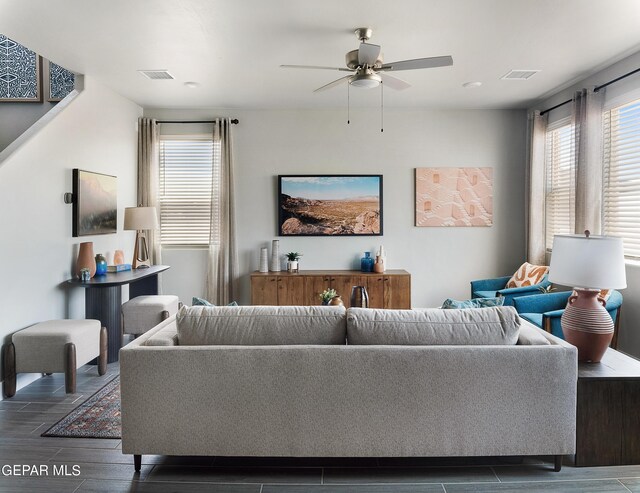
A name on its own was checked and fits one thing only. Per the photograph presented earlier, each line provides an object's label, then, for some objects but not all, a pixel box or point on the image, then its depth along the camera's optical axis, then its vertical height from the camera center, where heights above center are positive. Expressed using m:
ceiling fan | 3.18 +1.21
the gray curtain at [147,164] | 5.83 +0.85
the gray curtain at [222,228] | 5.87 +0.03
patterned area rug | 2.80 -1.25
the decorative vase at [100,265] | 4.40 -0.34
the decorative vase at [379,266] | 5.72 -0.44
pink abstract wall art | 6.01 +0.47
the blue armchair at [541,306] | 4.04 -0.69
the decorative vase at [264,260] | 5.81 -0.38
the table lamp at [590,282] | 2.47 -0.27
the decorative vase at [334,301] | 3.76 -0.58
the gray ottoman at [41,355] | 3.38 -0.93
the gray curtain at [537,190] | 5.51 +0.51
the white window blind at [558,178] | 5.14 +0.64
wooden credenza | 5.55 -0.68
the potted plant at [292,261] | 5.82 -0.39
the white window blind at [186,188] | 6.02 +0.56
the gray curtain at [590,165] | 4.37 +0.66
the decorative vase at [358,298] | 3.76 -0.55
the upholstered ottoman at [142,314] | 4.56 -0.85
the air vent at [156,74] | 4.45 +1.55
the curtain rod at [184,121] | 5.97 +1.43
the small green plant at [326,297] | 3.87 -0.56
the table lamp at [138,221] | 5.06 +0.10
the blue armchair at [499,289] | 4.82 -0.65
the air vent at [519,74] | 4.47 +1.58
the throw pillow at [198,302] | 2.81 -0.45
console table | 4.09 -0.66
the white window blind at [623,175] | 4.03 +0.54
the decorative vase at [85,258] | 4.27 -0.27
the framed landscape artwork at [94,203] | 4.34 +0.27
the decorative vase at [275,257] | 5.86 -0.34
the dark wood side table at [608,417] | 2.29 -0.93
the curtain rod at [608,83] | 3.98 +1.41
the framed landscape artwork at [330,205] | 5.99 +0.35
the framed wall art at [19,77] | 4.89 +1.65
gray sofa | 2.23 -0.83
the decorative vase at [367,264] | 5.82 -0.42
